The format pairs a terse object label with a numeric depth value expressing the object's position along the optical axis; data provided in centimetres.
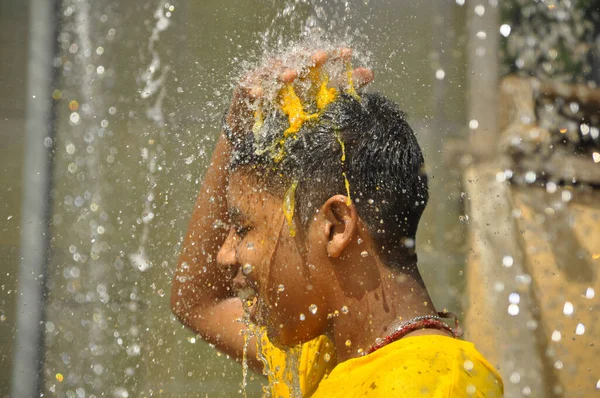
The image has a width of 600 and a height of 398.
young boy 331
